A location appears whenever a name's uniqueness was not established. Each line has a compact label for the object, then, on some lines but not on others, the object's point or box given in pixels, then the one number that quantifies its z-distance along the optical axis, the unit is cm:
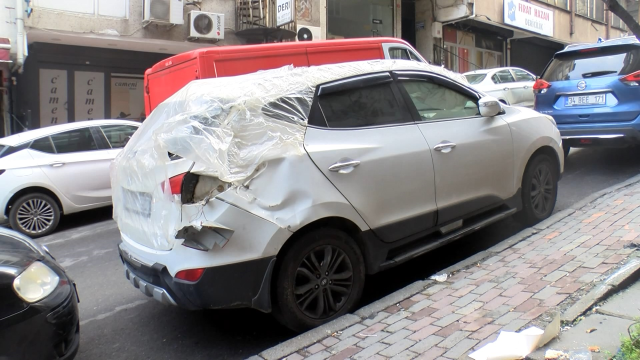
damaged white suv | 318
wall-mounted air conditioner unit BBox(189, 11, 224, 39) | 1245
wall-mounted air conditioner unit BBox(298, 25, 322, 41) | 1399
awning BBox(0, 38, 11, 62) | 1023
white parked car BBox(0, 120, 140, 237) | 727
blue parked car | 687
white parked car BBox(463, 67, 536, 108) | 1284
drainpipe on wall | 1032
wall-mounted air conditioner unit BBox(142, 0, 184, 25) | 1172
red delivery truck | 680
